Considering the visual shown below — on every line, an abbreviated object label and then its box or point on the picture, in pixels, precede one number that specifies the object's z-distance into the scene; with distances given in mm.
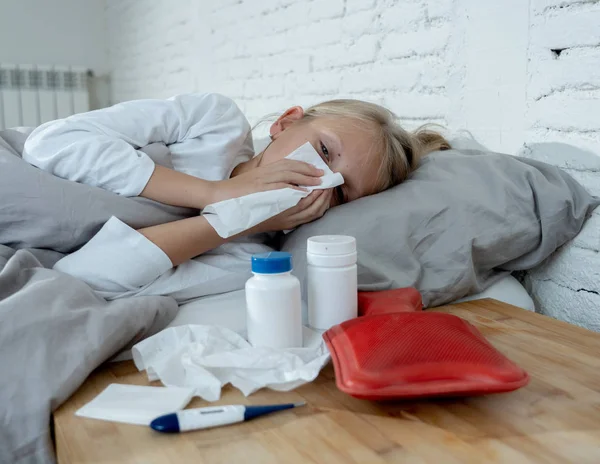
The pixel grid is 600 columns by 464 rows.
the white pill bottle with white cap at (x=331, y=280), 773
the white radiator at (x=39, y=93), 3352
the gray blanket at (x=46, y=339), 609
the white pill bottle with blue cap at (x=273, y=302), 713
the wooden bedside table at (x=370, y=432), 536
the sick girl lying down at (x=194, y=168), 909
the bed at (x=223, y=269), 647
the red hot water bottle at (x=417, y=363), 590
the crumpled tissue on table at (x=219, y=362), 660
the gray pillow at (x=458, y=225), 971
